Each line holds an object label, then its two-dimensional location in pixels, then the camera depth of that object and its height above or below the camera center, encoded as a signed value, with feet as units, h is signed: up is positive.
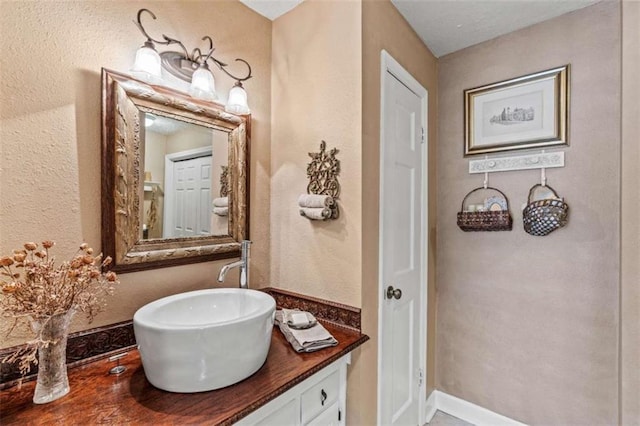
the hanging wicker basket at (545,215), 5.27 -0.11
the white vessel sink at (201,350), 2.76 -1.37
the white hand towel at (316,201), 4.45 +0.13
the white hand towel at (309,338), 3.78 -1.69
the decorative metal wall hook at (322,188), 4.47 +0.34
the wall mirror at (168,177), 3.71 +0.47
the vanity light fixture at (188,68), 3.65 +1.94
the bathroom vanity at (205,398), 2.57 -1.79
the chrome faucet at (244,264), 4.58 -0.85
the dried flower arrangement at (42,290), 2.63 -0.75
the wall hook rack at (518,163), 5.48 +0.91
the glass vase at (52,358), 2.73 -1.41
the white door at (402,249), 4.92 -0.75
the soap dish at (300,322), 4.11 -1.59
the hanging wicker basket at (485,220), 5.84 -0.23
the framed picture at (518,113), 5.46 +1.90
